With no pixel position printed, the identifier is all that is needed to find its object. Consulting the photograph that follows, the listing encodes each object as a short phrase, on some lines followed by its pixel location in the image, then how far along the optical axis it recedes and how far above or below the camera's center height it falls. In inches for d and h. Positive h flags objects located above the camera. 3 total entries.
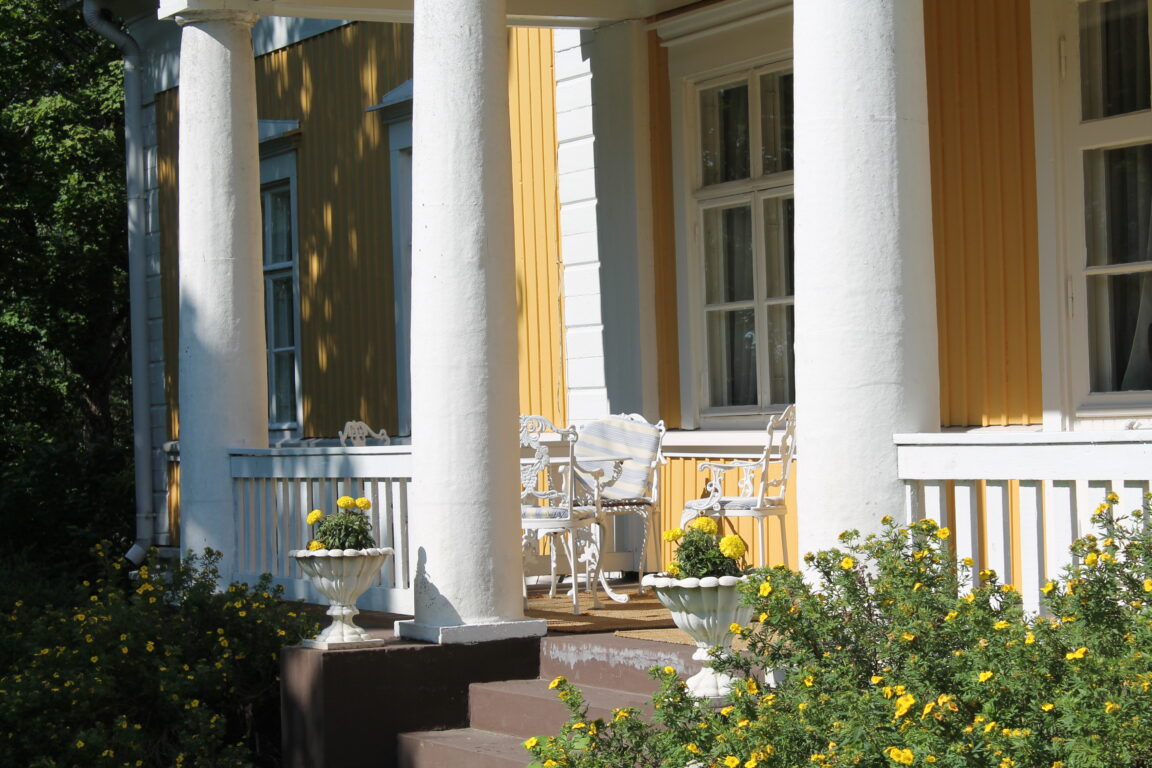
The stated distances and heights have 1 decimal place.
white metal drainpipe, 522.0 +42.6
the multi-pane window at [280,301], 478.6 +29.2
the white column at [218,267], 335.0 +27.9
